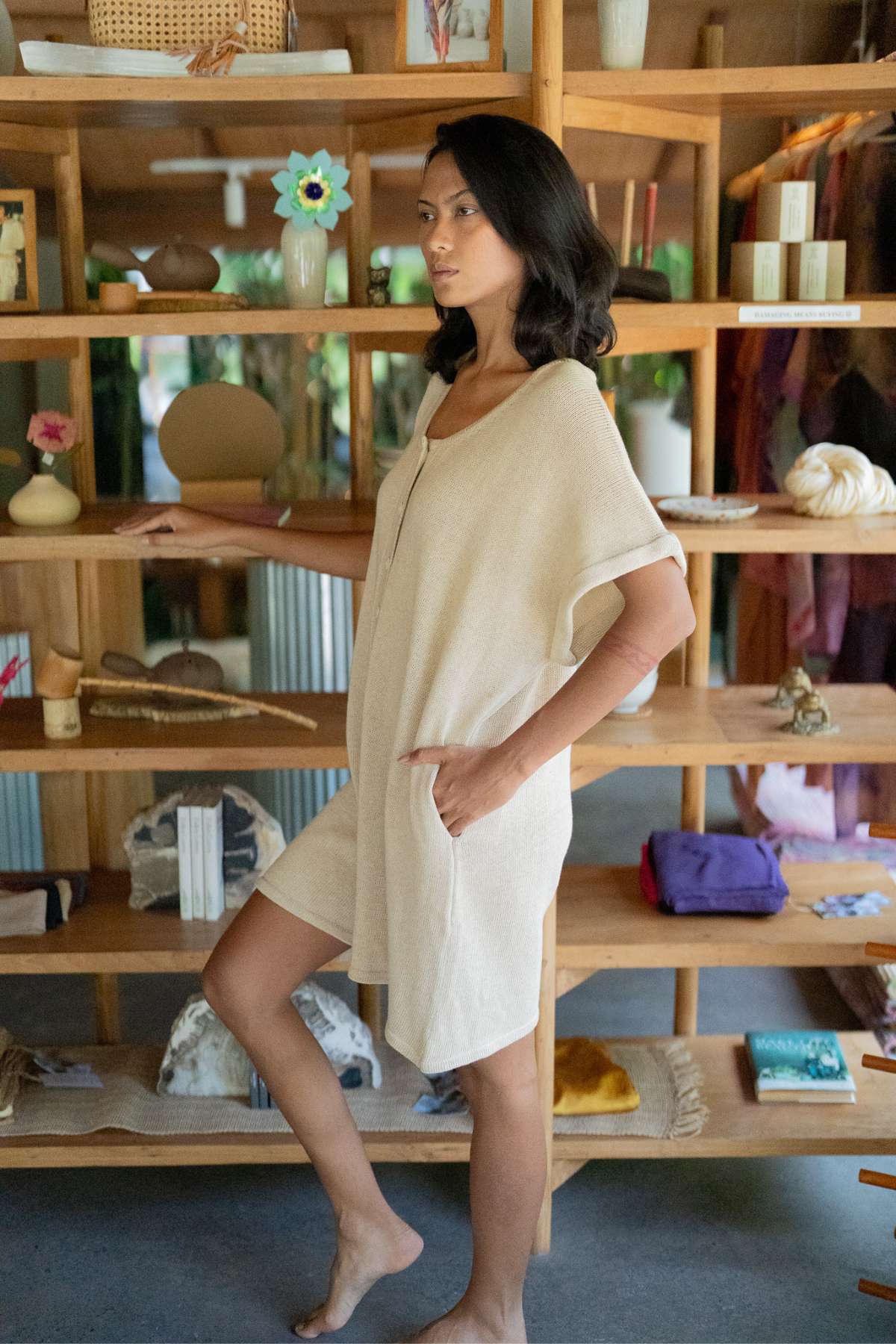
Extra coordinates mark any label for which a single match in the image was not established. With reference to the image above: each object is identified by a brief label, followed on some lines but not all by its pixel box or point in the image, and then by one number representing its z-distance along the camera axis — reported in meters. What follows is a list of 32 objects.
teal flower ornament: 2.54
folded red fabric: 2.89
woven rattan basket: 2.54
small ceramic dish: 2.68
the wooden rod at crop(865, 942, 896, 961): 2.41
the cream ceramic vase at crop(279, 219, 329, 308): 2.59
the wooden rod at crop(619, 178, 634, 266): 2.77
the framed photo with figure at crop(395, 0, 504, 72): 2.48
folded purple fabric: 2.81
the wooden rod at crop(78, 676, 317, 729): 2.85
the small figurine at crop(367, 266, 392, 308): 2.66
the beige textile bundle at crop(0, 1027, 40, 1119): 2.83
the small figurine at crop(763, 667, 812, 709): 2.84
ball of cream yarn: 2.75
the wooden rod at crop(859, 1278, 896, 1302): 2.42
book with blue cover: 2.87
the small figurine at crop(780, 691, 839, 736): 2.73
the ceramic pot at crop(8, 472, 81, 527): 2.78
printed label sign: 2.49
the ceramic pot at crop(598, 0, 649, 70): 2.50
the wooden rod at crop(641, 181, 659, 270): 2.75
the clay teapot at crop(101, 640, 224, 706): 2.97
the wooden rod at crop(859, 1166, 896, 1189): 2.38
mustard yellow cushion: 2.84
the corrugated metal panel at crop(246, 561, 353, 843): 4.67
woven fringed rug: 2.79
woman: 1.97
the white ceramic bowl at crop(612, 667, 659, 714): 2.79
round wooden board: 2.91
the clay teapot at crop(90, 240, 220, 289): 2.68
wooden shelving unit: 2.46
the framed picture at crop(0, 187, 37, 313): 2.69
